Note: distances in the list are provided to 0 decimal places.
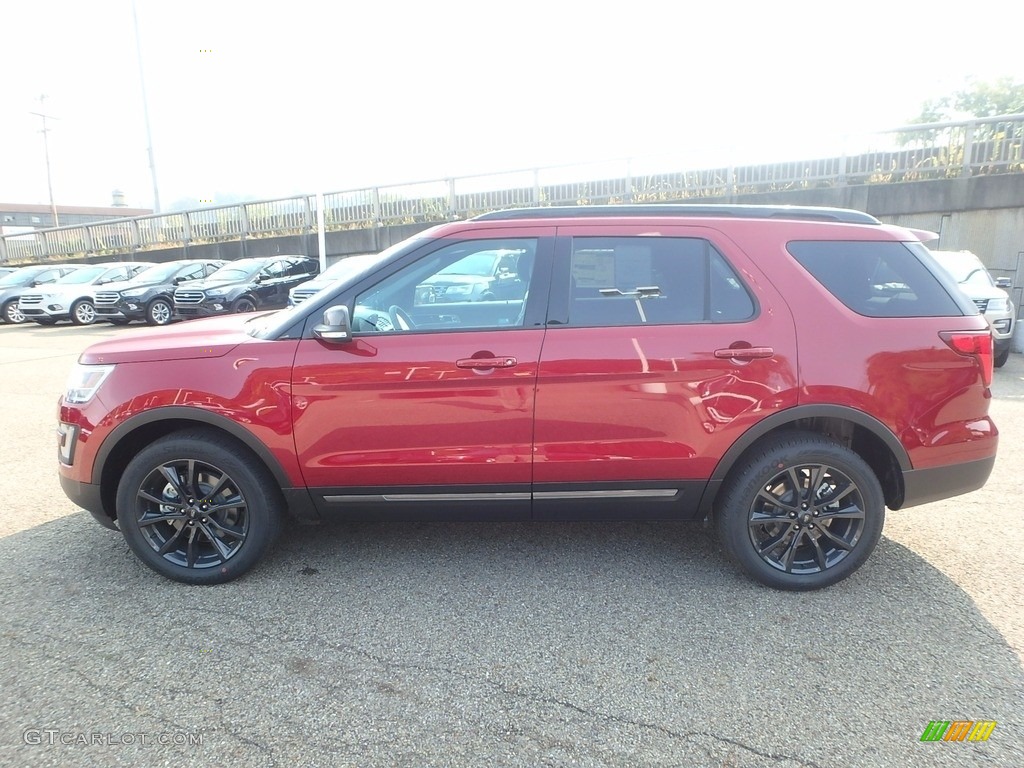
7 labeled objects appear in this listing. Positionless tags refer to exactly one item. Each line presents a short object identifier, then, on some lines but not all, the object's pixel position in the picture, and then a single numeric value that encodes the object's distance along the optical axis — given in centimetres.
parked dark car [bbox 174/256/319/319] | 1528
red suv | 300
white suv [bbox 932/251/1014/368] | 869
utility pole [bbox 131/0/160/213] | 2631
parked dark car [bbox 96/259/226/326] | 1589
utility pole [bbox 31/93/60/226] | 4488
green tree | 3560
